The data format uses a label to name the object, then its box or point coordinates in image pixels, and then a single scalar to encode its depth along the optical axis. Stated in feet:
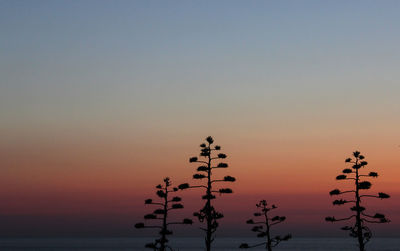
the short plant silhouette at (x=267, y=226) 189.98
